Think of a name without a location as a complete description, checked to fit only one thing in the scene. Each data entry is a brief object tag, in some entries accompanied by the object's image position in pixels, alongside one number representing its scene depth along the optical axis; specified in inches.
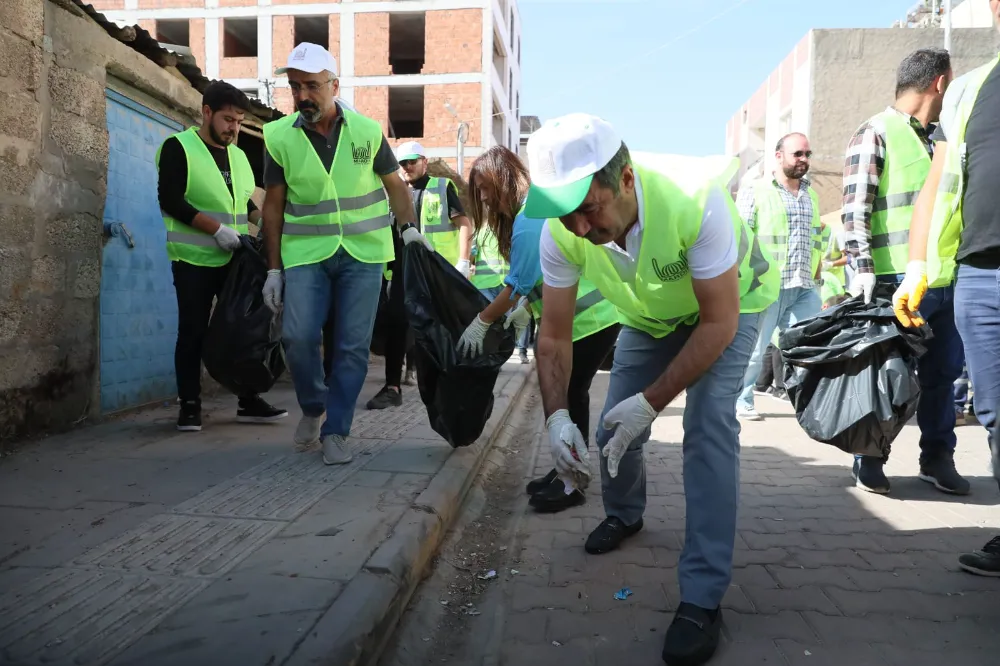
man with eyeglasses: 145.4
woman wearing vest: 134.6
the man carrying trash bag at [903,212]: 143.9
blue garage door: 184.4
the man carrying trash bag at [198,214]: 168.7
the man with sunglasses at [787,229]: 230.7
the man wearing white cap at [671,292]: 79.7
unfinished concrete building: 1189.7
